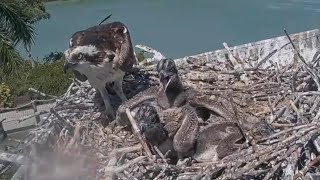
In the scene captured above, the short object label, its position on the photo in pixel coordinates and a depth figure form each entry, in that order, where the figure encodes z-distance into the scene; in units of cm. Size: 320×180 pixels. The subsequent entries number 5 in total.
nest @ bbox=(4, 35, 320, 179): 402
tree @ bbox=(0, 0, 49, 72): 1038
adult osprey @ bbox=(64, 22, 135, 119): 494
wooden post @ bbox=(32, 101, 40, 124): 557
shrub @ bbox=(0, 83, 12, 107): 1695
